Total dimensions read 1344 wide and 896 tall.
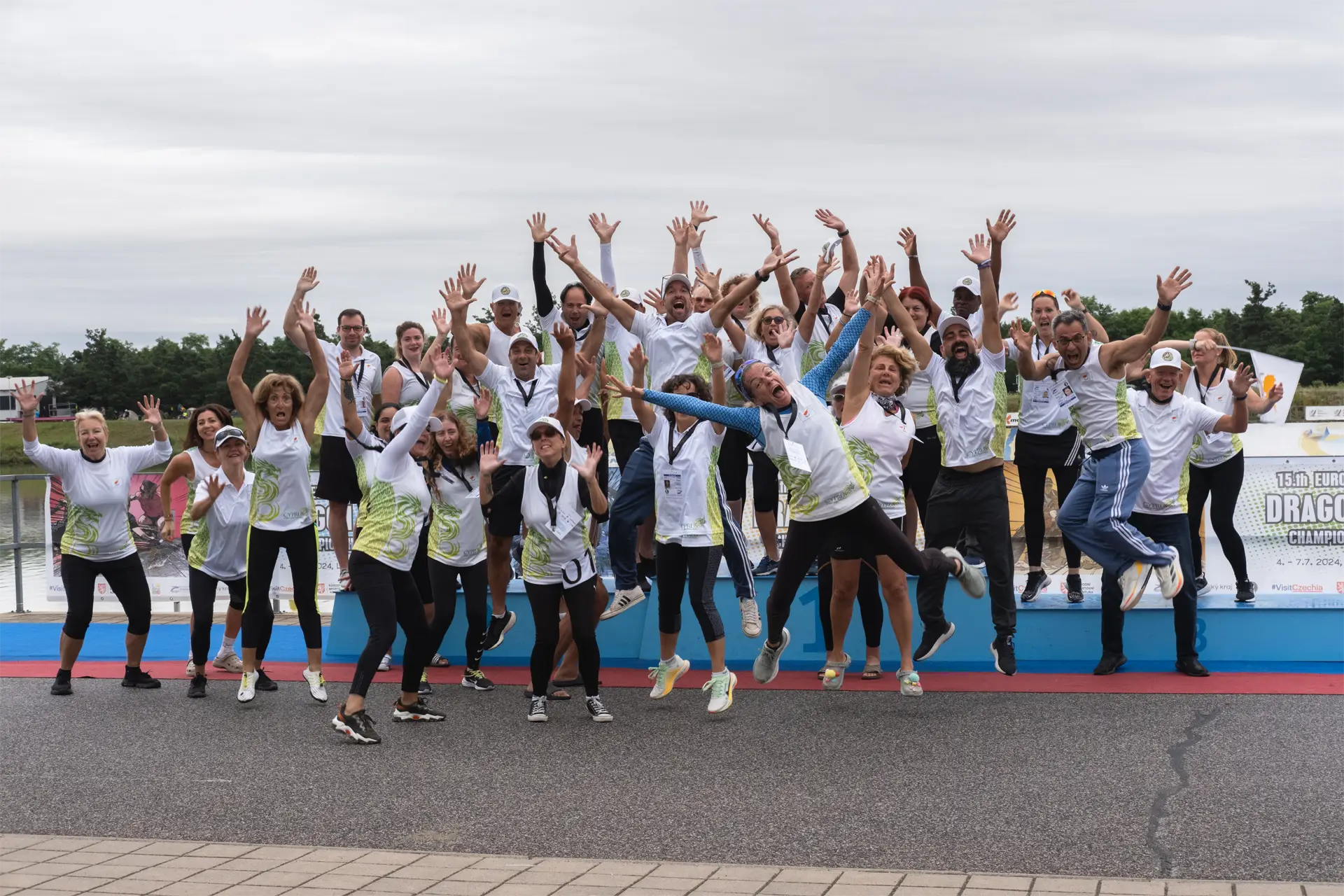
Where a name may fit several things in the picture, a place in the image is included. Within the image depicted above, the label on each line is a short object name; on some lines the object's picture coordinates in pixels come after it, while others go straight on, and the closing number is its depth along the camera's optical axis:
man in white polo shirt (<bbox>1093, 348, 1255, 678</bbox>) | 9.07
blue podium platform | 9.42
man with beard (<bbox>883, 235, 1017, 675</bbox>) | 8.75
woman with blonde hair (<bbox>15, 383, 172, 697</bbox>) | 9.82
